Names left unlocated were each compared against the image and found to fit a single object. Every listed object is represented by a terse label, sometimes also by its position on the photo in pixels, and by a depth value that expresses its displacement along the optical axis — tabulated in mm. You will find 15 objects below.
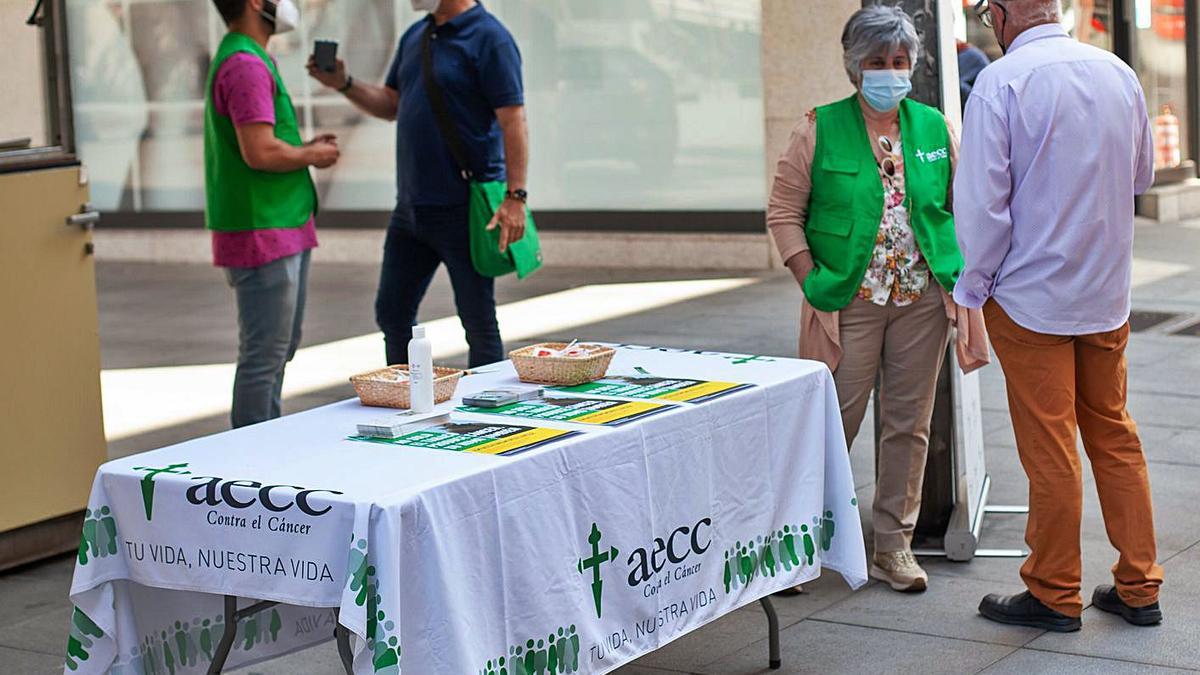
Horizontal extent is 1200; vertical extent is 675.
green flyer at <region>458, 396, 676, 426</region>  4102
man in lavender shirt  4648
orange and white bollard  16344
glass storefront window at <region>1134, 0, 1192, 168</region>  16531
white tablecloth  3463
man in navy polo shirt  6488
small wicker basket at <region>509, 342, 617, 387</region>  4551
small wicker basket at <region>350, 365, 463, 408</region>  4309
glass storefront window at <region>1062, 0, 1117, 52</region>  16062
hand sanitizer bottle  4148
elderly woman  5230
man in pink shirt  6203
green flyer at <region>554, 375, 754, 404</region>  4344
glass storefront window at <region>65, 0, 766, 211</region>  13523
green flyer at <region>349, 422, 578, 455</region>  3814
